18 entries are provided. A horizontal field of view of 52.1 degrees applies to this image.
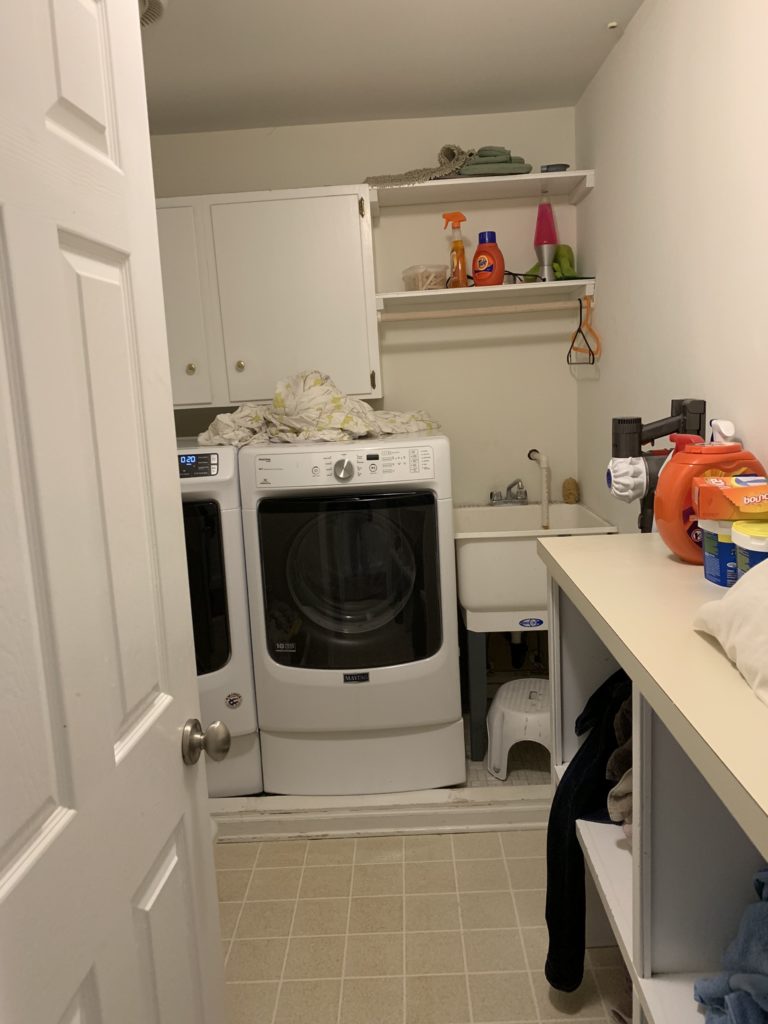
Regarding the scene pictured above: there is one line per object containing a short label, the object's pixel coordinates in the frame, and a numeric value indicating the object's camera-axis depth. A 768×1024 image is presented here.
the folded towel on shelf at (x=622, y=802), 1.37
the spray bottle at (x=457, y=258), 2.86
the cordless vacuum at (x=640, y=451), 1.53
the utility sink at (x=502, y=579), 2.51
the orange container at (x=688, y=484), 1.39
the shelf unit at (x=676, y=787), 0.82
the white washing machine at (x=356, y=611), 2.41
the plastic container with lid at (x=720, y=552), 1.23
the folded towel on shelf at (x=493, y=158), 2.76
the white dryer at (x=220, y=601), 2.42
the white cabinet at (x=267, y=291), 2.79
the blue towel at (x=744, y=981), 0.91
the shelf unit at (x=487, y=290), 2.78
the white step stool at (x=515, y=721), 2.52
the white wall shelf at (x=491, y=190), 2.75
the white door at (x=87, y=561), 0.68
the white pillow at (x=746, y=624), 0.90
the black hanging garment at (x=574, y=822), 1.49
